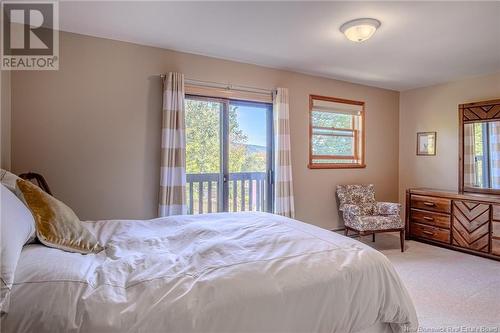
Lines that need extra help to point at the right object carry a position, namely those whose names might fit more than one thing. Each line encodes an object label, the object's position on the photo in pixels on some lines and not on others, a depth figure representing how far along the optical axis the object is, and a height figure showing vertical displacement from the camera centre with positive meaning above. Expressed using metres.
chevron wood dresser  3.57 -0.71
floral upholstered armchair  3.79 -0.62
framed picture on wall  4.68 +0.40
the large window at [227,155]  3.49 +0.16
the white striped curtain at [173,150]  3.11 +0.19
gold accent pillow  1.45 -0.30
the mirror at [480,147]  3.86 +0.28
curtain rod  3.37 +1.00
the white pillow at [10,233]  0.97 -0.27
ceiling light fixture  2.48 +1.21
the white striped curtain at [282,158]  3.79 +0.13
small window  4.34 +0.54
